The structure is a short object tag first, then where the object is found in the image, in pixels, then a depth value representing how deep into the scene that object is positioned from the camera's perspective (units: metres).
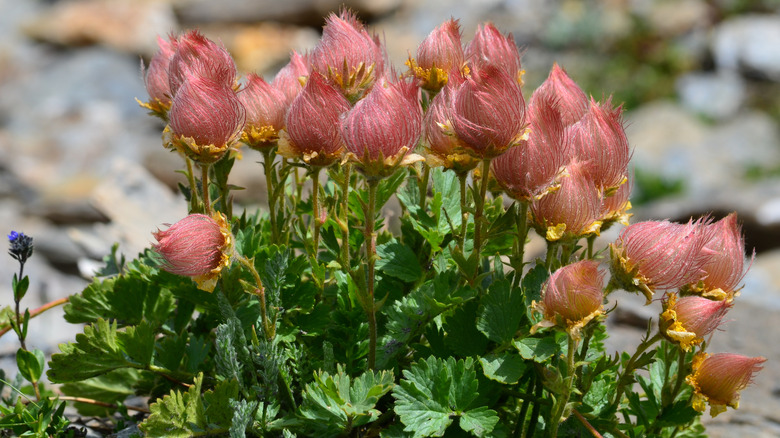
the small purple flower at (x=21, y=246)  0.80
